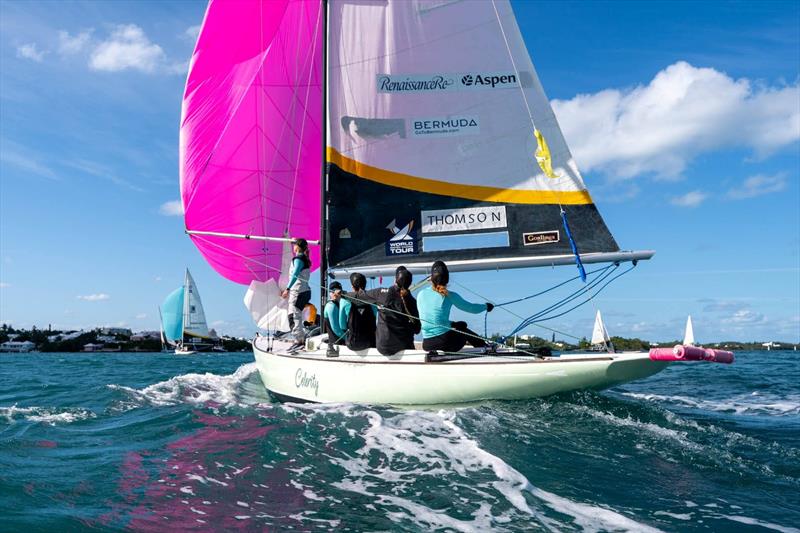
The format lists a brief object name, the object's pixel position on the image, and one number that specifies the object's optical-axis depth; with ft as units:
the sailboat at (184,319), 156.97
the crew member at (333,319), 27.76
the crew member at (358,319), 26.76
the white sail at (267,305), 37.17
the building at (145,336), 202.46
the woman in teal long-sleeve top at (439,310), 23.91
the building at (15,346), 185.98
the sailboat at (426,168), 27.48
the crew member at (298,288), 33.01
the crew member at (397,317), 24.91
